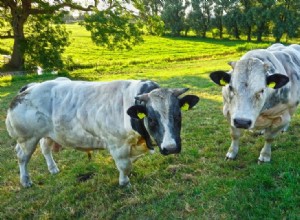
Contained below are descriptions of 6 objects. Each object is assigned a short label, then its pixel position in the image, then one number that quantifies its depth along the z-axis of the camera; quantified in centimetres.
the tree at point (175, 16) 7406
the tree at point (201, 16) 7350
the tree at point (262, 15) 5957
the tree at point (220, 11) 6988
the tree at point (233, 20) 6554
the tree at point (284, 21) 5831
